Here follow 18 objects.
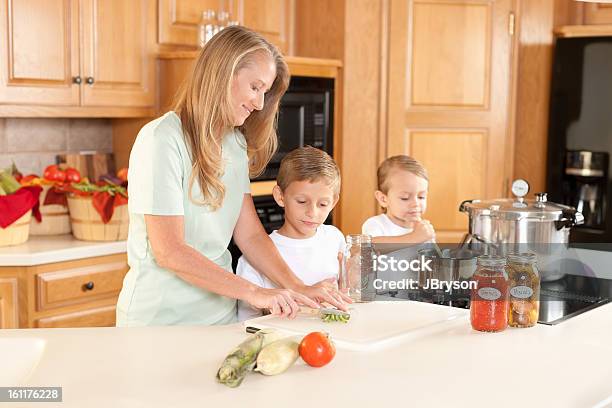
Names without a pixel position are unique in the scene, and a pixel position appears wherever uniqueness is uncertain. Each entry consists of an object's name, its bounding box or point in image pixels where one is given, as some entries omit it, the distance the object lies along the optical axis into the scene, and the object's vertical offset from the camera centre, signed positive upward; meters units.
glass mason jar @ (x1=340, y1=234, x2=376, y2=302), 1.92 -0.36
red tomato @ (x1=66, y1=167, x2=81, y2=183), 3.10 -0.24
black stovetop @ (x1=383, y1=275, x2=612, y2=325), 1.92 -0.43
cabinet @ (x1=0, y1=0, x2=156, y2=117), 2.96 +0.20
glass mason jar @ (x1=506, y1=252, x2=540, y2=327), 1.73 -0.35
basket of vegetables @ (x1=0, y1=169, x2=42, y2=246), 2.85 -0.33
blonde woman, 1.84 -0.20
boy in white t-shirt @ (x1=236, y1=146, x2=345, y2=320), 2.20 -0.27
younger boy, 2.55 -0.25
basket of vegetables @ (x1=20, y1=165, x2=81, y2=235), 3.10 -0.33
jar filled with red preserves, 1.68 -0.36
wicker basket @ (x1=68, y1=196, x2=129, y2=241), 3.00 -0.39
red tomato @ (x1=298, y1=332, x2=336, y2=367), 1.47 -0.40
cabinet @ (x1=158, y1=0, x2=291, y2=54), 3.38 +0.40
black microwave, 3.55 -0.02
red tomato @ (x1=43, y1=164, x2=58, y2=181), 3.11 -0.23
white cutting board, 1.64 -0.43
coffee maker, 3.75 -0.29
